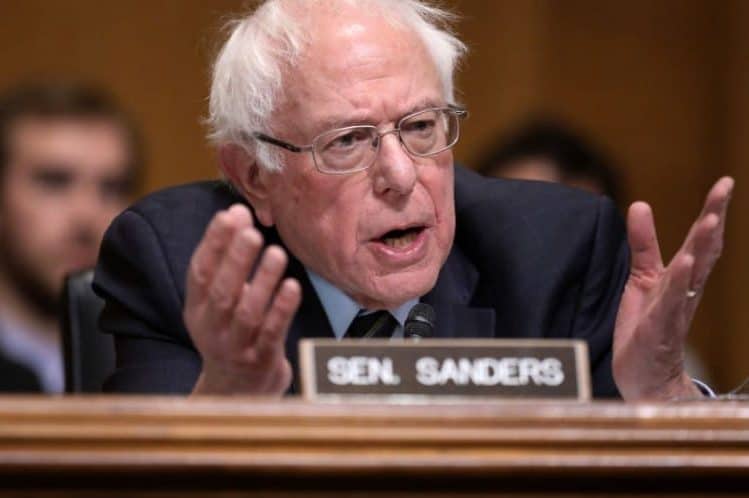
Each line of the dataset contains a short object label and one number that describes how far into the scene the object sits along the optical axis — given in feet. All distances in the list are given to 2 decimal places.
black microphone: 12.33
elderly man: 12.64
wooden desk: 11.02
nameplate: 11.38
